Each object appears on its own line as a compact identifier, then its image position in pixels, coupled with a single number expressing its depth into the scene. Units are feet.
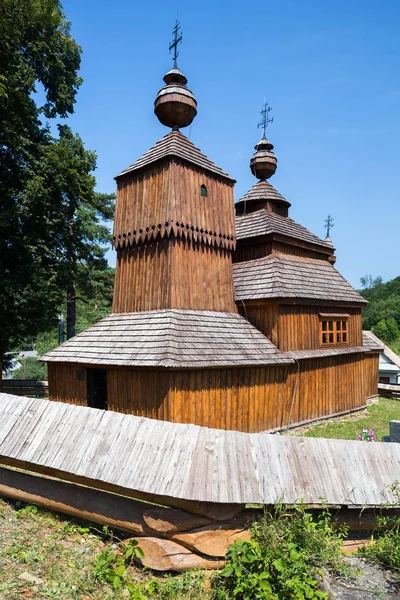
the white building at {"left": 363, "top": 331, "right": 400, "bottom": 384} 94.50
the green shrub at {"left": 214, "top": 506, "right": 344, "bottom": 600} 13.06
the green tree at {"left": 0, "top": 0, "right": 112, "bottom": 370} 56.34
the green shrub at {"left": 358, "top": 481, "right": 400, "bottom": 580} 15.09
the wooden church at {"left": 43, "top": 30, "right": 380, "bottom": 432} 33.76
